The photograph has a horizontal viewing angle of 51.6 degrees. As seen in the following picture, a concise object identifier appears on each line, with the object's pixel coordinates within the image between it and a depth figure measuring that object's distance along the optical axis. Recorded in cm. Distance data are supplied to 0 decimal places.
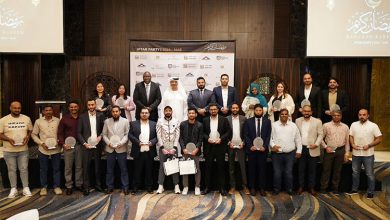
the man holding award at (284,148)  645
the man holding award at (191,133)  649
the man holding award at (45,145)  652
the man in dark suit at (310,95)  712
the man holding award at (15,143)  639
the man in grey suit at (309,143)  654
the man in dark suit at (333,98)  709
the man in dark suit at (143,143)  649
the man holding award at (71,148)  649
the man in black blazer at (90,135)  644
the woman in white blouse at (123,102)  732
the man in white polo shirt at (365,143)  648
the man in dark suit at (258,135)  650
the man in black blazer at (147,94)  744
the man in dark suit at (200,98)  725
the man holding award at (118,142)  650
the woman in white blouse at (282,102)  713
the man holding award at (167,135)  650
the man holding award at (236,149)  662
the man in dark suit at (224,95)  724
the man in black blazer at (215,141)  651
